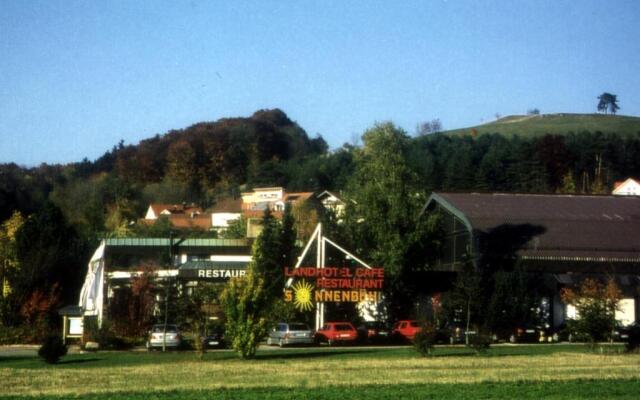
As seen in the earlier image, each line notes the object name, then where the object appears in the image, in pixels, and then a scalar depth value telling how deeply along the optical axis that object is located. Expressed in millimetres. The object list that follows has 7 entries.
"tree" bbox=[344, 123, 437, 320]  64000
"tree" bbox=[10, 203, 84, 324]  65431
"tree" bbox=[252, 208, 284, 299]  64113
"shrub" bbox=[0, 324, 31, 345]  59312
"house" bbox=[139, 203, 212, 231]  128475
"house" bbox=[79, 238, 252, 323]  55125
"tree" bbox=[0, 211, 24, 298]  64694
